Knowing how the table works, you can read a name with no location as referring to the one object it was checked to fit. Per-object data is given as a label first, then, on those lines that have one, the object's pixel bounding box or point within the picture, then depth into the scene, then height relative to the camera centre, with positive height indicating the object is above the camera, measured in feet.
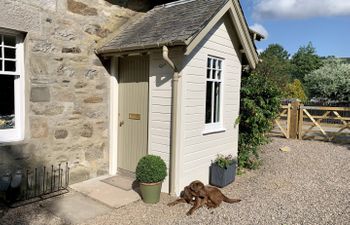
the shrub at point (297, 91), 102.92 +2.84
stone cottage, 18.13 +0.80
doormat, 20.88 -6.59
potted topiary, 17.70 -5.00
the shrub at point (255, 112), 26.40 -1.32
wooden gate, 43.88 -3.81
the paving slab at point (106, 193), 18.30 -6.71
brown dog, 18.29 -6.23
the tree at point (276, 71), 76.95 +7.91
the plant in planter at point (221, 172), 22.19 -5.83
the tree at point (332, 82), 88.28 +5.46
